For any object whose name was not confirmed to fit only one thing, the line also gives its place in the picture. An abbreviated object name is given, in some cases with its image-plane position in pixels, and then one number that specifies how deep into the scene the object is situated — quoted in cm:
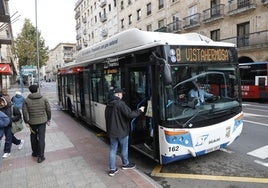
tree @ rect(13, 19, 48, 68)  3978
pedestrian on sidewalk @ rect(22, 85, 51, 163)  565
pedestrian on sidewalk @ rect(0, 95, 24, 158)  617
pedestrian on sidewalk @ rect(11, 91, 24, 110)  787
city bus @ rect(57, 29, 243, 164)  472
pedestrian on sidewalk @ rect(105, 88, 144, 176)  480
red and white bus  1728
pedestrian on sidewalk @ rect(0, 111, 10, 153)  533
